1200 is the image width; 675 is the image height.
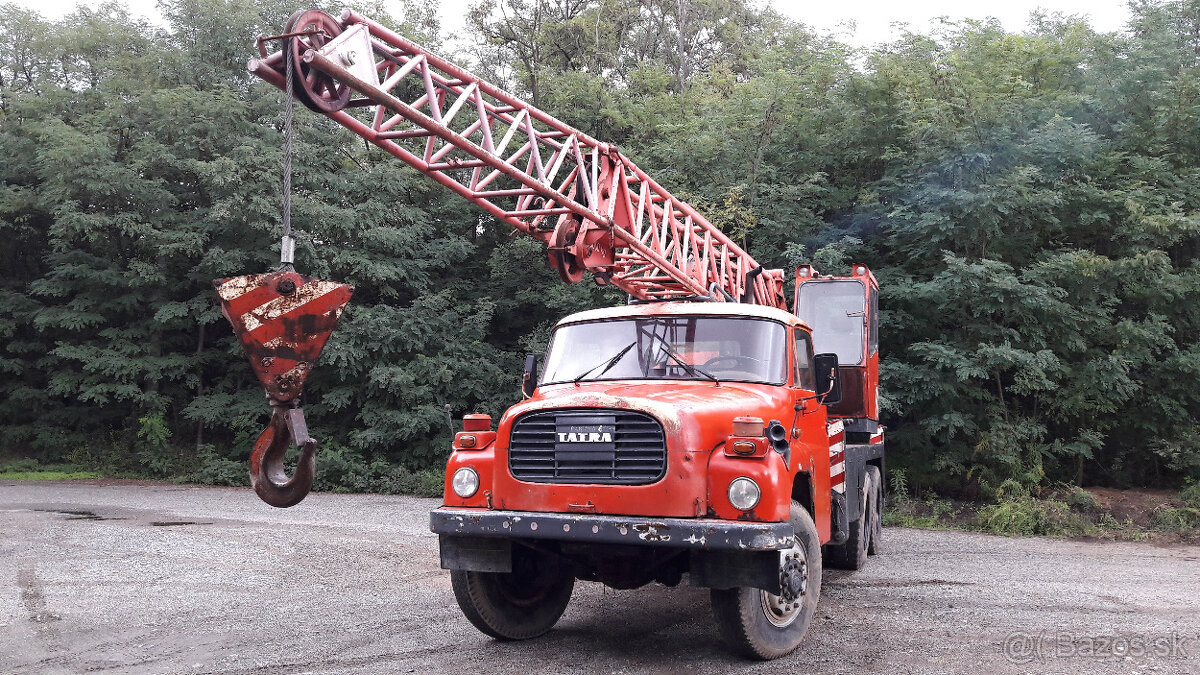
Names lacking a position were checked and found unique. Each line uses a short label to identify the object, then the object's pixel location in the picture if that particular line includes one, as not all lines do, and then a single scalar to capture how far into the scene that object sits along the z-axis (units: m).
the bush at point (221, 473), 19.88
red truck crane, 5.12
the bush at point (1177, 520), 13.84
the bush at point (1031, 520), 13.80
